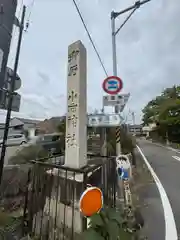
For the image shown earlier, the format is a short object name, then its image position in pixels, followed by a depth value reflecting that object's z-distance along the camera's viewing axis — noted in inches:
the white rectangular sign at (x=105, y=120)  147.0
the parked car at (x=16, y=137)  609.6
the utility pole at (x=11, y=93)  120.8
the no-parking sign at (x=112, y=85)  160.6
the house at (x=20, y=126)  527.0
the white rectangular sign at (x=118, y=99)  159.6
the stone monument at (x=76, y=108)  112.9
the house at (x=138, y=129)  2607.0
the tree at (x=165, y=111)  986.7
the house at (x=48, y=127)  536.5
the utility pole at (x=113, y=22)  203.7
